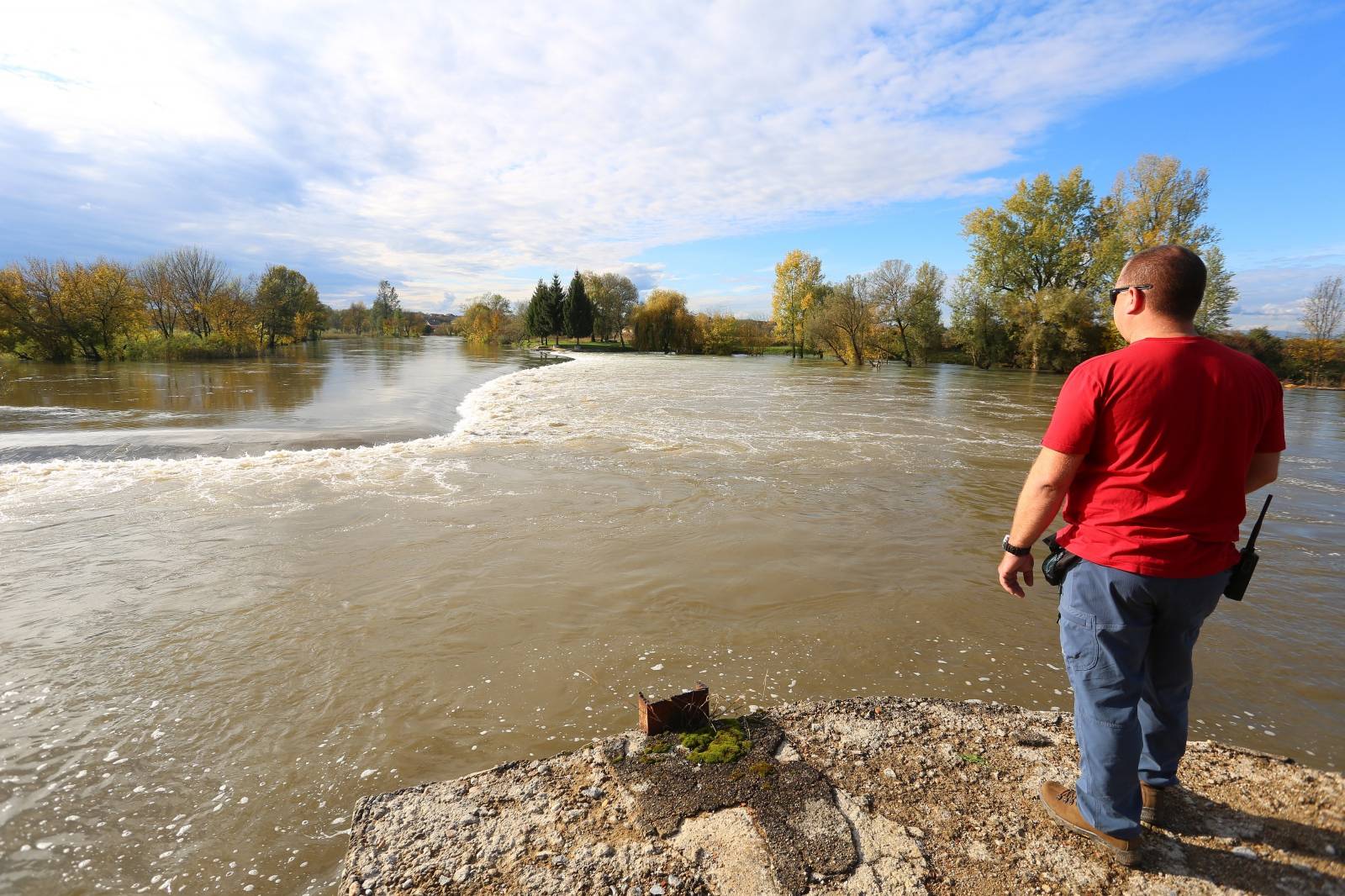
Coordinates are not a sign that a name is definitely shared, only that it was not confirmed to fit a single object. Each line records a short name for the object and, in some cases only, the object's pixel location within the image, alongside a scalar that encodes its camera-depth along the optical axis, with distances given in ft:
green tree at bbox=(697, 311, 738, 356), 237.25
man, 6.77
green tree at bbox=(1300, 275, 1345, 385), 102.58
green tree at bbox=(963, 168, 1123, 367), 120.47
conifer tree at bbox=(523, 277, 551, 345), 254.06
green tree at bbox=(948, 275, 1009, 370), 140.77
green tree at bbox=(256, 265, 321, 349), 175.52
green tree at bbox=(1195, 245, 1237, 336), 107.65
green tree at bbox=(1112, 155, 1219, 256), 111.45
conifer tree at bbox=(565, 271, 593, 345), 251.19
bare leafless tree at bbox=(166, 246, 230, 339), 155.94
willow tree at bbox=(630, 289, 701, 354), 237.45
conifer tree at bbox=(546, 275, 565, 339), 255.29
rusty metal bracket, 9.50
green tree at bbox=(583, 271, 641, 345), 274.57
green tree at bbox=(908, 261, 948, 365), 156.15
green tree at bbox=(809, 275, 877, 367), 153.38
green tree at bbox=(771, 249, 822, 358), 207.51
